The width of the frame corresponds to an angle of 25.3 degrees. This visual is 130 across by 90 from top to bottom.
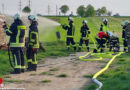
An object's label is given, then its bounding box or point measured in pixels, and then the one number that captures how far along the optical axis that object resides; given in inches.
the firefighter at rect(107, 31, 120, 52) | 632.4
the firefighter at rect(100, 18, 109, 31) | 629.6
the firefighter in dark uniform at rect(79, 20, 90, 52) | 665.6
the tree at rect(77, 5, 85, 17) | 3230.8
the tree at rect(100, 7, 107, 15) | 2999.5
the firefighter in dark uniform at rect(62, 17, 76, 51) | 660.9
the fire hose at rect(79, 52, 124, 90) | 279.0
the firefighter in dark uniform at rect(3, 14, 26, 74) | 368.2
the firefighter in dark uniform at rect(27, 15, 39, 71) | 391.5
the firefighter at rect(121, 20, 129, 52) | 656.4
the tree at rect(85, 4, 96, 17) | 3149.6
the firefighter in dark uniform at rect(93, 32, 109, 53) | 608.1
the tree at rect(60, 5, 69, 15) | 3686.0
